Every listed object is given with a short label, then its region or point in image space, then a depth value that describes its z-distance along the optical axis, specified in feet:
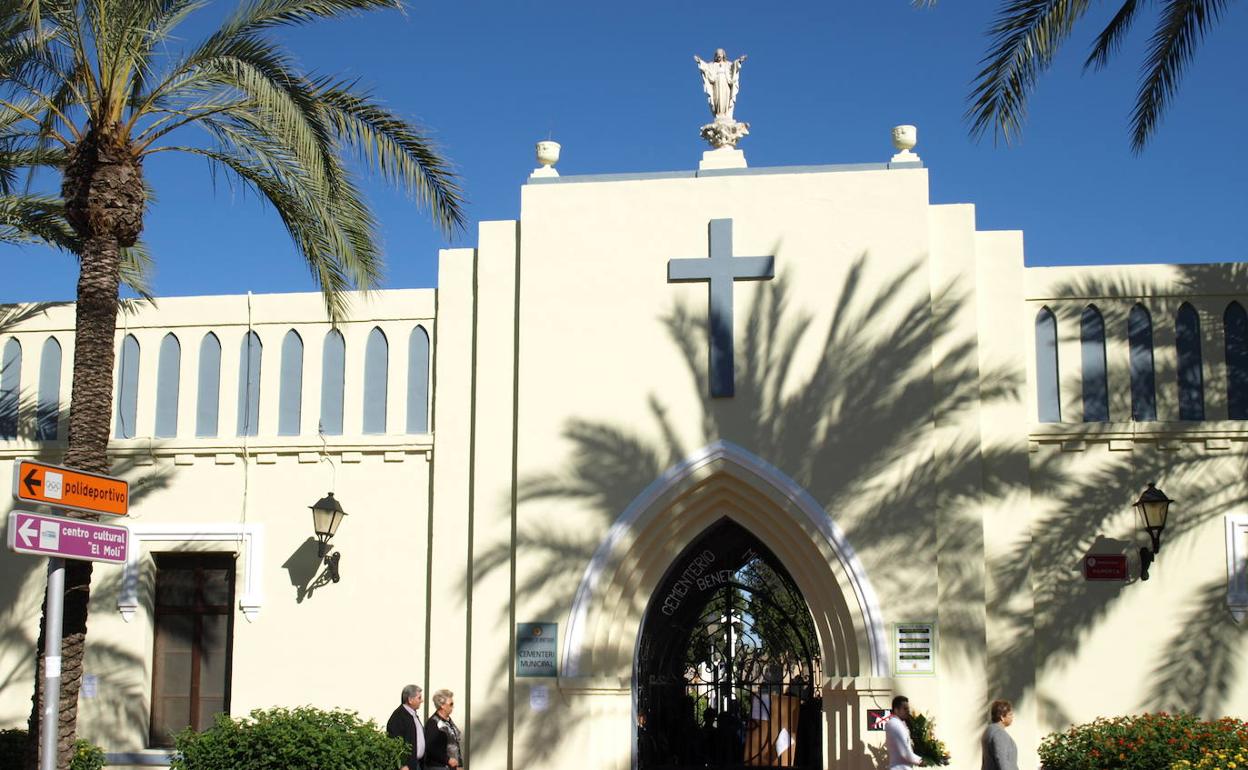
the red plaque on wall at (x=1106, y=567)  46.14
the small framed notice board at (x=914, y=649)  44.88
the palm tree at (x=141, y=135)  37.14
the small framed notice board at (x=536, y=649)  46.44
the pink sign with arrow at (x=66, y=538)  27.30
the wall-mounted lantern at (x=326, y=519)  47.21
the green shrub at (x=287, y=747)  39.42
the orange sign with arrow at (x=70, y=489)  28.04
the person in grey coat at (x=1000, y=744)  37.40
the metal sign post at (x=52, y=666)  27.55
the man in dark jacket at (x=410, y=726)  39.27
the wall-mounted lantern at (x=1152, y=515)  45.09
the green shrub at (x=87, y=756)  43.50
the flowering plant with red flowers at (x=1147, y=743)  38.52
